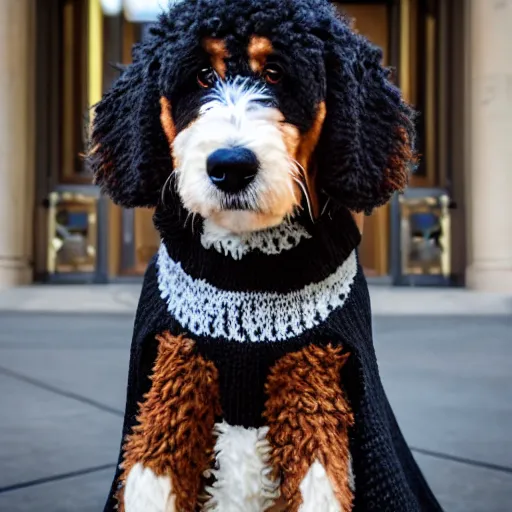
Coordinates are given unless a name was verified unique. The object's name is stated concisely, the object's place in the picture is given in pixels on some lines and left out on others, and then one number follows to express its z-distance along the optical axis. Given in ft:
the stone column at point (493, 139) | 23.11
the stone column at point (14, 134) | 23.39
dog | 3.99
